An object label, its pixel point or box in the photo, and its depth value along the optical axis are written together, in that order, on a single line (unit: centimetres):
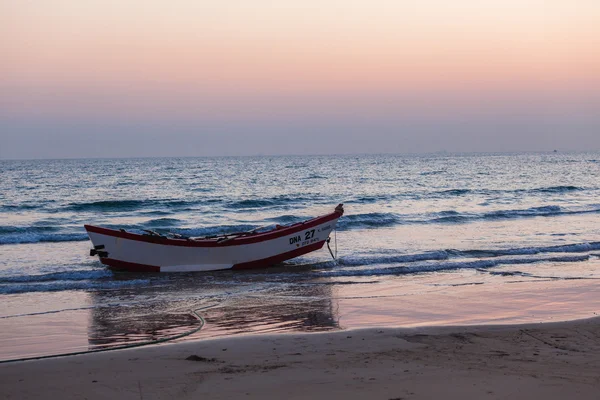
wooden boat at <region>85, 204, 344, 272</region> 1366
